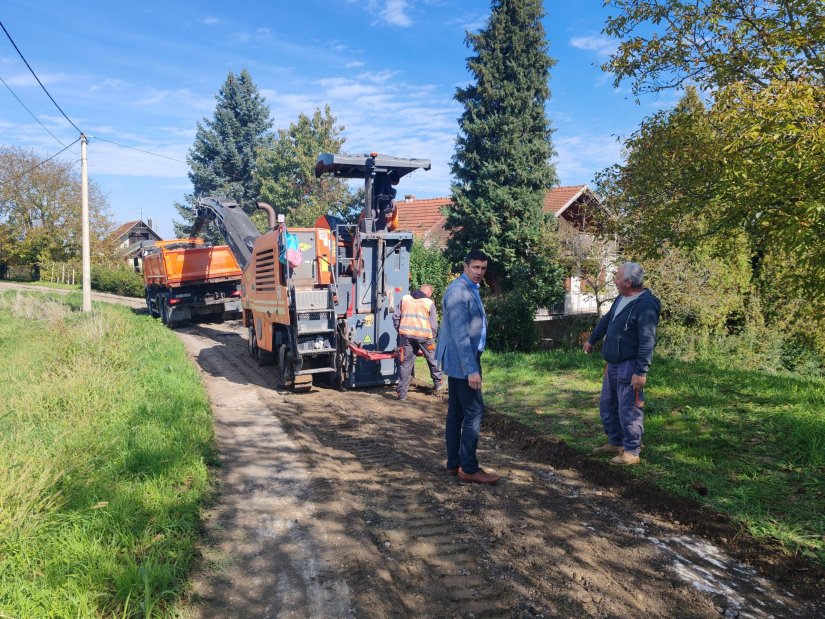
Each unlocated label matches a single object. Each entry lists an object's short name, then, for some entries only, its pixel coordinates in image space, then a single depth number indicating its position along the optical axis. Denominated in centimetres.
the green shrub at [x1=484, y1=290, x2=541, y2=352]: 1269
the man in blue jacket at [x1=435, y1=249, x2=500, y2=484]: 459
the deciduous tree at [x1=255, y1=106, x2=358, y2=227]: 2427
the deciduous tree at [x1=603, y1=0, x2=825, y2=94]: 506
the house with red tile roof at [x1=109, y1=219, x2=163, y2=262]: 5728
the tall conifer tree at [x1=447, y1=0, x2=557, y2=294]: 1791
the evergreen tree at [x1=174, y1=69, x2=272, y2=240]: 3198
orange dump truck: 1622
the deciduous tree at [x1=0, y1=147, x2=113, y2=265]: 3712
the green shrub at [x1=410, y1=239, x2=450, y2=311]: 1758
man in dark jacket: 471
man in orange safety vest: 786
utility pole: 1767
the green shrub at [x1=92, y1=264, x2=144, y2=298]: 3209
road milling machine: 794
